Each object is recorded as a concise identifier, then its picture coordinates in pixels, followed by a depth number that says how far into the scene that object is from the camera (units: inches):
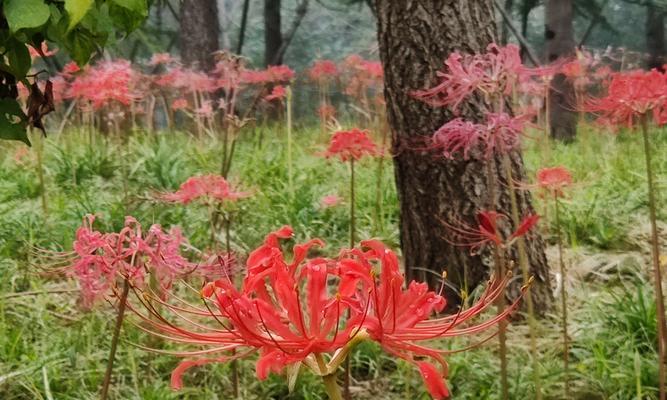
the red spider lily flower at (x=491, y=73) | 70.1
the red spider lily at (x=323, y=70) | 243.3
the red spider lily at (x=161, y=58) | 216.1
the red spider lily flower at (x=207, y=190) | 84.9
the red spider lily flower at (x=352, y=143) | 90.7
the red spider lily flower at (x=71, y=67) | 140.2
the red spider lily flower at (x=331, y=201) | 149.4
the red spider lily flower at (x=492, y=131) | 71.4
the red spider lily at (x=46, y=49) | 103.8
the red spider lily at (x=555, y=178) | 84.4
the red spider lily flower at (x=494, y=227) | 59.2
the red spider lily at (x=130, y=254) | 56.9
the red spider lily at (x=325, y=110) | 221.3
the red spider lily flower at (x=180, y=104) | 219.0
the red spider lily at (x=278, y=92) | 161.3
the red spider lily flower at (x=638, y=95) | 65.7
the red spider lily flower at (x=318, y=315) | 29.9
